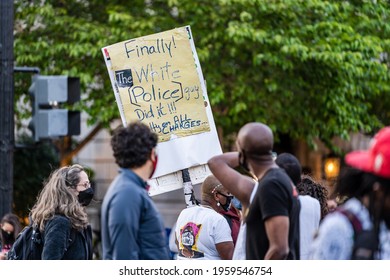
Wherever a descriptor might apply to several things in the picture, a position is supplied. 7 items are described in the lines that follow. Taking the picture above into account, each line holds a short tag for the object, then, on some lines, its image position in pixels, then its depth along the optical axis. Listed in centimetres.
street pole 1588
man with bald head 806
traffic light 1571
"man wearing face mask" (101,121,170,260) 782
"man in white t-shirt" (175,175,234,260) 1115
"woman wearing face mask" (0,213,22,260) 1513
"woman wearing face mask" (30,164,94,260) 1042
